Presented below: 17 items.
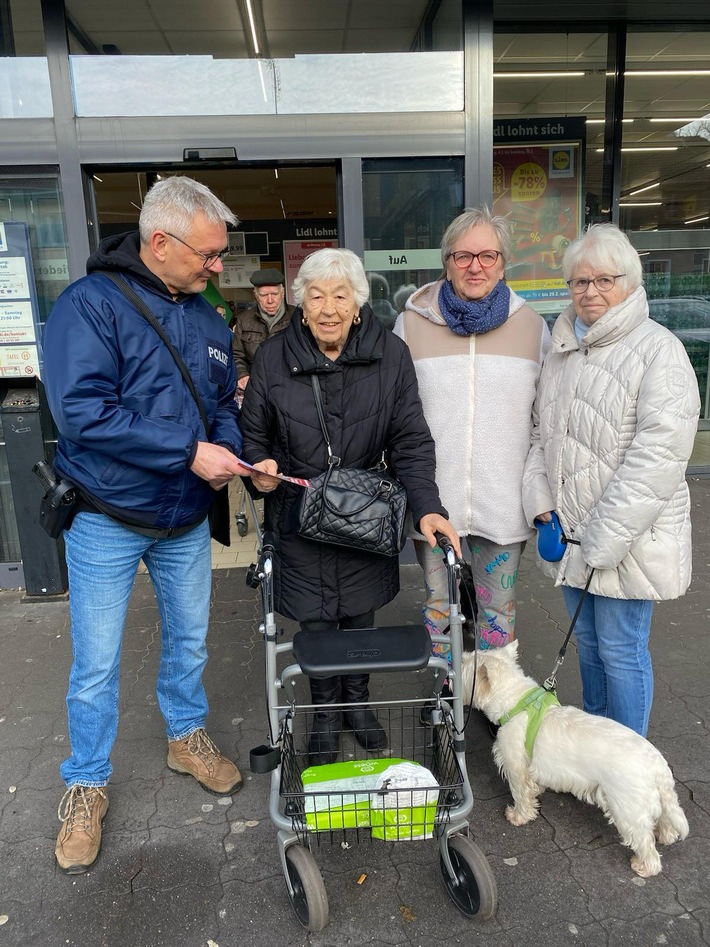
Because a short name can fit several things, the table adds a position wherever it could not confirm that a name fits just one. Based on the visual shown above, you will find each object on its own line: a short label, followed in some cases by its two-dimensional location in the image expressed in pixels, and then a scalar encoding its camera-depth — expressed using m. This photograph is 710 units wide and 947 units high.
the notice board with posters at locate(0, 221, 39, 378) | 4.52
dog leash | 2.45
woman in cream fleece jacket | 2.66
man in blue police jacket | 2.13
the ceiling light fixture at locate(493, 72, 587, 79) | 6.81
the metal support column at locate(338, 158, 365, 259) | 4.54
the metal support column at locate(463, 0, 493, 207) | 4.43
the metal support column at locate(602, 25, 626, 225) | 6.68
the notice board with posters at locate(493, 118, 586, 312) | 6.46
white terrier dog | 2.11
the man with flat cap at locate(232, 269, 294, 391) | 5.61
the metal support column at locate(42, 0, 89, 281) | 4.19
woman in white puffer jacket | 2.18
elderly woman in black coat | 2.44
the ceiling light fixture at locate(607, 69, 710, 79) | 6.83
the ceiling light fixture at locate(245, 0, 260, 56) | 5.76
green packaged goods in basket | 1.96
